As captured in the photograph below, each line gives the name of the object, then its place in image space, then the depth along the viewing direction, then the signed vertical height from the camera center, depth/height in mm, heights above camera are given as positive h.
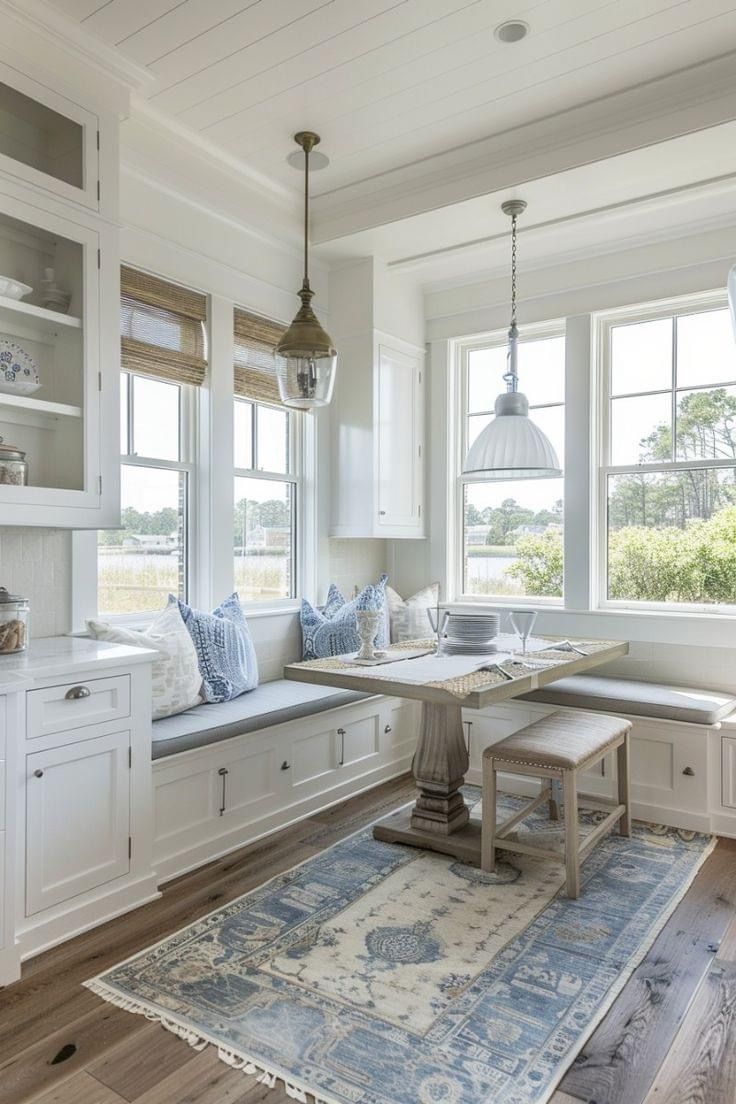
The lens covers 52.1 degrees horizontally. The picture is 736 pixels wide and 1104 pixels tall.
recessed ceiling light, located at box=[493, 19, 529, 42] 2541 +1776
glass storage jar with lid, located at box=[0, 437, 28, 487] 2557 +283
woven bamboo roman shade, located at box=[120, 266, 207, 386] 3252 +993
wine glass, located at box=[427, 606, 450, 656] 3373 -339
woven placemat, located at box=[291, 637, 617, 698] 2594 -464
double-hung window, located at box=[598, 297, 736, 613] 3865 +491
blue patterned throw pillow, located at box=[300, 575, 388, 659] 3922 -415
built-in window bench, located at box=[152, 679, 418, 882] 2828 -930
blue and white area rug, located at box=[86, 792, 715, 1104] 1815 -1234
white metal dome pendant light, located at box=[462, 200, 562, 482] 3320 +461
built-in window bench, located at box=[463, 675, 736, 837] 3266 -885
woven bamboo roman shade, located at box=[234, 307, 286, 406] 3830 +993
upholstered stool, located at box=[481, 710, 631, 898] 2680 -785
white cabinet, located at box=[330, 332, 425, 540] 4293 +646
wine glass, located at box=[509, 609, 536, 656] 3309 -323
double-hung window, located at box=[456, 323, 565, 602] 4375 +281
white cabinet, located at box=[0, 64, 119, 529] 2559 +828
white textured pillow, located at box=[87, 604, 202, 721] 2945 -441
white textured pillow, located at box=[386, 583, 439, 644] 4438 -412
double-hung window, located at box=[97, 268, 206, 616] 3264 +475
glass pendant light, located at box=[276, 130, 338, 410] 2730 +690
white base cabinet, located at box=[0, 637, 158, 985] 2211 -777
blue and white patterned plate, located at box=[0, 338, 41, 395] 2600 +622
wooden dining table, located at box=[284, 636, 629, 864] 2742 -497
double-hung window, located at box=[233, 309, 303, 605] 3875 +403
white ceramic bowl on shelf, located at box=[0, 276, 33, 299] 2559 +895
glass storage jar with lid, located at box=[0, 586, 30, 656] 2564 -257
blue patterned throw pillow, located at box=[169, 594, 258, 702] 3293 -460
